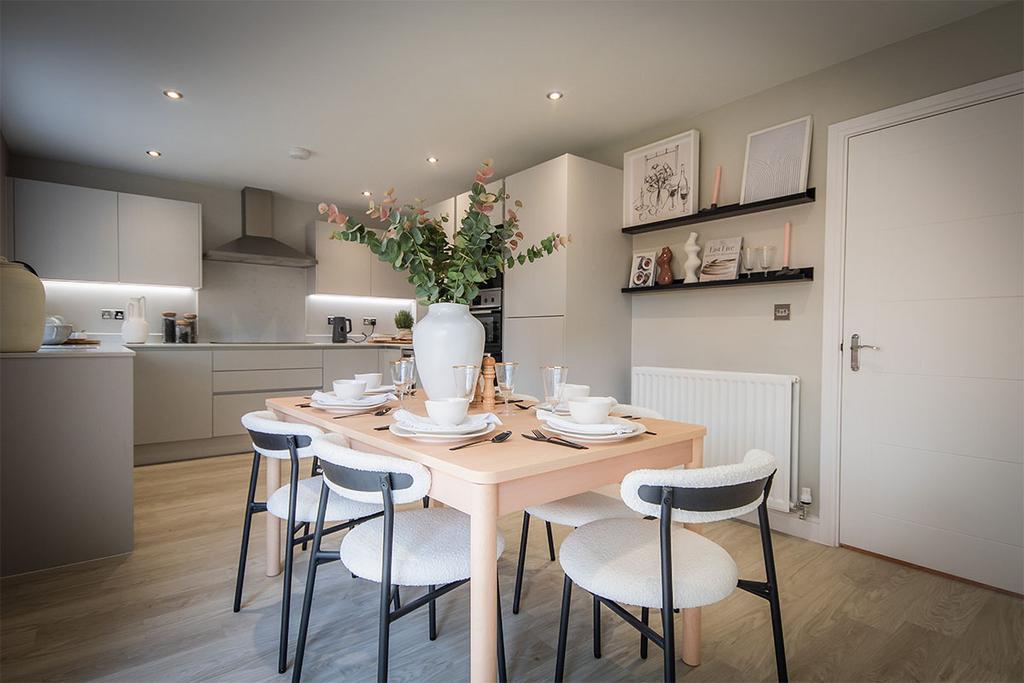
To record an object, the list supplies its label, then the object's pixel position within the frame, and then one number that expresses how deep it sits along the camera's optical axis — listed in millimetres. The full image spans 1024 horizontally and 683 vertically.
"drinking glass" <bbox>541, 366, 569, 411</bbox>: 1705
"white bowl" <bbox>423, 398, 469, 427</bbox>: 1311
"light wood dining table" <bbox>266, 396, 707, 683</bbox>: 1063
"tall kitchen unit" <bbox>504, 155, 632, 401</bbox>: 3191
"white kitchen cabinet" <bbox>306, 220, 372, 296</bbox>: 5078
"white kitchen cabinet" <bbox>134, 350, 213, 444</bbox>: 3883
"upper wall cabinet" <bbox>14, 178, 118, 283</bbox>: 3717
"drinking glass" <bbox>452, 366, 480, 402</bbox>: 1515
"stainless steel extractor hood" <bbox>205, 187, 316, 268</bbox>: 4602
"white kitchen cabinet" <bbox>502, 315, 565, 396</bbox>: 3236
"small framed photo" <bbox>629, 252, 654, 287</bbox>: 3277
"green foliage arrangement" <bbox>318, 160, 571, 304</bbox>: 1689
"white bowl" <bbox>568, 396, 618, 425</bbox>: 1397
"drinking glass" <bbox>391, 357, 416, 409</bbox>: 1835
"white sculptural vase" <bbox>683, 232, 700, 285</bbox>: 3008
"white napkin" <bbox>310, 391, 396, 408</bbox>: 1735
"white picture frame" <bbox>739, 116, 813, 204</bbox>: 2582
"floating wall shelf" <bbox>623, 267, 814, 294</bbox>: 2529
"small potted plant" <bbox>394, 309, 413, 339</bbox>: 5551
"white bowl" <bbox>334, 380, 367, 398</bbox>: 1806
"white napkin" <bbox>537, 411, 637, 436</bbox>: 1317
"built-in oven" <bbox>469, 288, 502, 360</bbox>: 3816
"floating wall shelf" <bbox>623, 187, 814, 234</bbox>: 2542
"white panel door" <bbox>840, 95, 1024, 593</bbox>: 2053
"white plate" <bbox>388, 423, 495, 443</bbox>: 1278
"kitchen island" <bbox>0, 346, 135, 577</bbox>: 2082
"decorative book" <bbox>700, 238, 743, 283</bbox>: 2850
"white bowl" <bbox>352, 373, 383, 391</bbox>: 2127
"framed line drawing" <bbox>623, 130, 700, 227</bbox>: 3027
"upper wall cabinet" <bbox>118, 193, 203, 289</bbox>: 4109
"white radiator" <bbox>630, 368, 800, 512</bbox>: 2615
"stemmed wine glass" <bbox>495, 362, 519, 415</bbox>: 1787
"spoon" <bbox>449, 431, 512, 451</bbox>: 1313
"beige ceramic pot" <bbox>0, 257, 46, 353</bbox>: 2051
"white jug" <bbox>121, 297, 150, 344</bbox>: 4117
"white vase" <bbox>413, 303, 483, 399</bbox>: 1737
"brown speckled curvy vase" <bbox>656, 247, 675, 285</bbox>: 3152
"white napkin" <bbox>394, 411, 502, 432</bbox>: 1304
